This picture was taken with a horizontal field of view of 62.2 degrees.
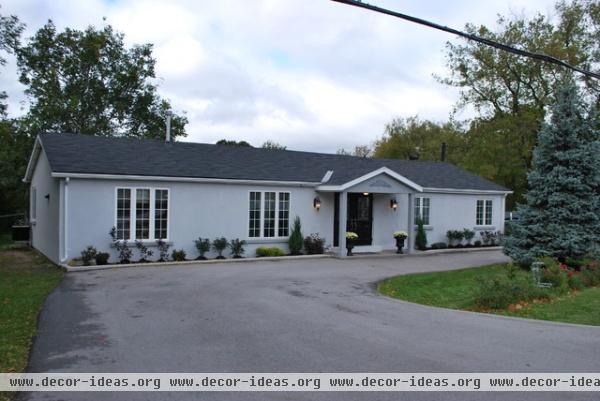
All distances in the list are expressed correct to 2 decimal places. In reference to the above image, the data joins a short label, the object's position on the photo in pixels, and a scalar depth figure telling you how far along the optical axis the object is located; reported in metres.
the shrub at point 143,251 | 15.09
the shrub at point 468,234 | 22.52
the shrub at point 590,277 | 11.90
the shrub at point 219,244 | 16.41
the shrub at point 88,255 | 14.20
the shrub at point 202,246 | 16.17
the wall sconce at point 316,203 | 18.67
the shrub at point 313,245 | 18.14
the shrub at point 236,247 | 16.67
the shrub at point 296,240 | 17.81
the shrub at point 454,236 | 22.19
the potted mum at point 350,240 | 18.48
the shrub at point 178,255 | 15.69
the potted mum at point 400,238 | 19.62
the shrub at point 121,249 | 14.79
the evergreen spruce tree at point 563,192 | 14.11
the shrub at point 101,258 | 14.34
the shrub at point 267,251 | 17.20
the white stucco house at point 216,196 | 14.80
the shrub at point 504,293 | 9.42
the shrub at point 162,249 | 15.52
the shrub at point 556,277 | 11.00
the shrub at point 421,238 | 20.81
